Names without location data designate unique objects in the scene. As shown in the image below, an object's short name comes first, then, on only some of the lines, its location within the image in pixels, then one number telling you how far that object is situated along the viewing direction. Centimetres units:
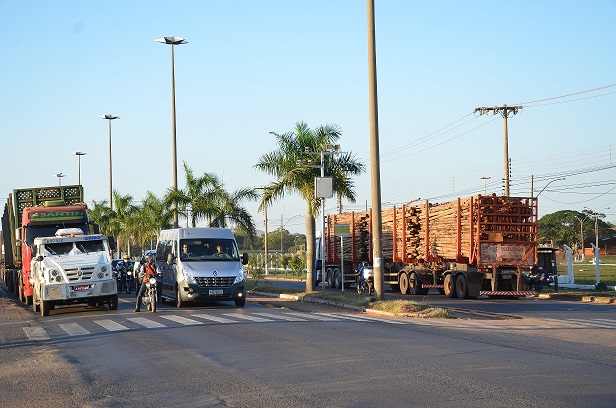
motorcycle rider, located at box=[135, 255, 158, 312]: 2616
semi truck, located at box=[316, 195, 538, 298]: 3322
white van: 2755
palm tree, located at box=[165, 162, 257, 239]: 4566
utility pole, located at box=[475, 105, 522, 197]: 5079
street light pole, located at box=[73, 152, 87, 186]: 8111
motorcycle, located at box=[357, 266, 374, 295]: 3606
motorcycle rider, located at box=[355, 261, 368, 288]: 3693
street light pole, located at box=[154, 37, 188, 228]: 4388
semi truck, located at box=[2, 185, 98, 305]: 3039
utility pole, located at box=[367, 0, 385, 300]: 2675
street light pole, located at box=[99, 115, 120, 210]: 6462
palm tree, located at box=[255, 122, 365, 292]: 3816
